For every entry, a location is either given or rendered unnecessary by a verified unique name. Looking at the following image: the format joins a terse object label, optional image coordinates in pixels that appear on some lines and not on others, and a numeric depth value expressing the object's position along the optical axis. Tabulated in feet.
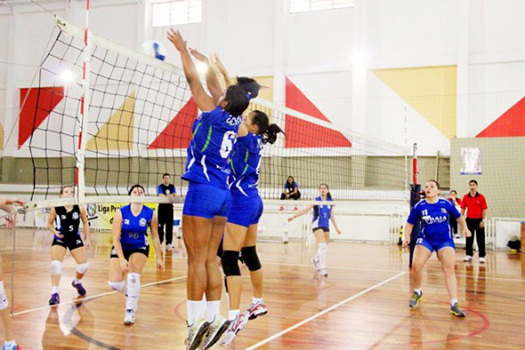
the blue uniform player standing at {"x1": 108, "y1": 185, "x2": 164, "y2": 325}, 19.26
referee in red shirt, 40.29
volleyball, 16.58
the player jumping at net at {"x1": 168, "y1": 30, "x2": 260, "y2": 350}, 12.03
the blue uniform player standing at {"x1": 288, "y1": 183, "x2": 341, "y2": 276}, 31.97
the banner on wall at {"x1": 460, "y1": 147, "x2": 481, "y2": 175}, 50.01
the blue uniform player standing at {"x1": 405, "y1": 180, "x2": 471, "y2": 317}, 21.57
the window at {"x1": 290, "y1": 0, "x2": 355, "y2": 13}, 58.75
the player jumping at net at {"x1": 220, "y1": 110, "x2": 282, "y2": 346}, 15.64
